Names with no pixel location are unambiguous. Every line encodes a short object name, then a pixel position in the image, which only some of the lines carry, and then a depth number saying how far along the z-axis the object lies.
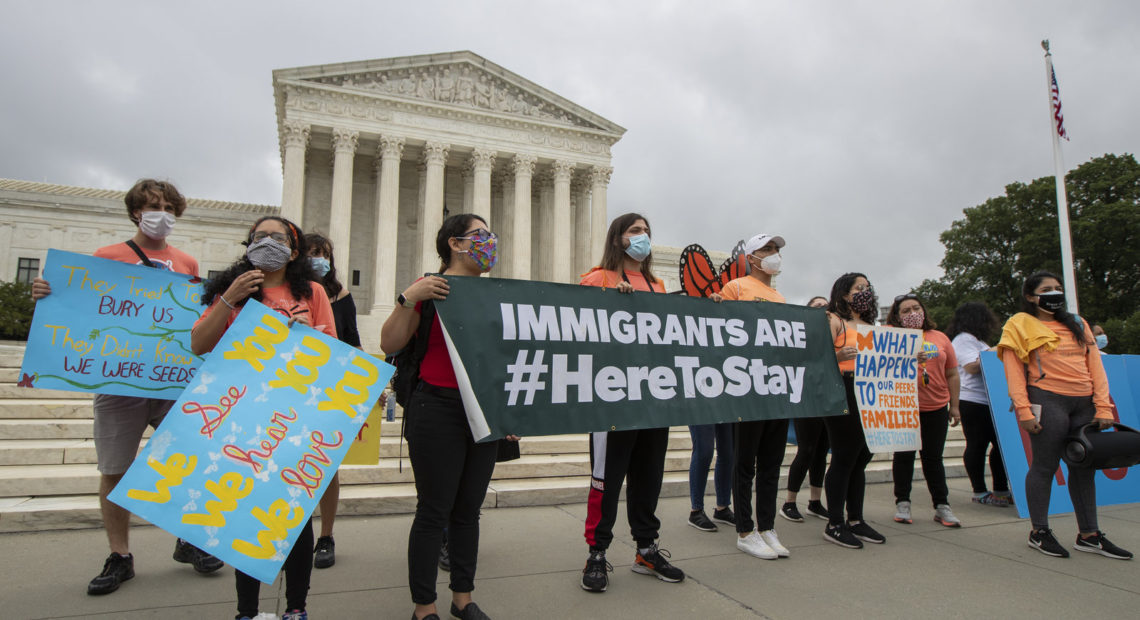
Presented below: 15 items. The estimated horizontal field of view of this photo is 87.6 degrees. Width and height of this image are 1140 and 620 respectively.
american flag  17.42
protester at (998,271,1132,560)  4.62
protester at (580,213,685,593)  3.69
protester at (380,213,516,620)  2.85
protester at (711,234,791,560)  4.32
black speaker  4.43
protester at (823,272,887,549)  4.72
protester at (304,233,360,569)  4.02
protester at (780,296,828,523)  5.68
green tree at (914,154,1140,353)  33.03
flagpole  17.03
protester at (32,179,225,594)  3.54
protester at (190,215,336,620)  2.79
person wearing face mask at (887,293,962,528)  5.47
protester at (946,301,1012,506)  6.50
